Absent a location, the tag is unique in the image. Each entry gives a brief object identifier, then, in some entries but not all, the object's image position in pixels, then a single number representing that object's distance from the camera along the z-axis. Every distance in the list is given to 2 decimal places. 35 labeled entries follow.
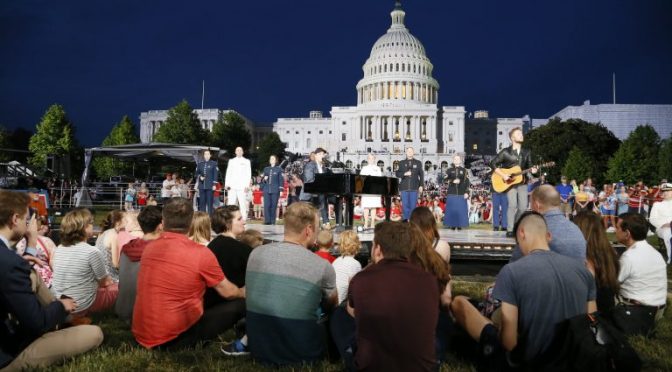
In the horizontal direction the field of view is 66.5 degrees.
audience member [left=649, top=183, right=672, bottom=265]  10.68
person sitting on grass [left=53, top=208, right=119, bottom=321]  5.18
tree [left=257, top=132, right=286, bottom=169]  95.00
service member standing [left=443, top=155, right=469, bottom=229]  12.85
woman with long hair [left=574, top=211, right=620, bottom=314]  4.74
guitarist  10.38
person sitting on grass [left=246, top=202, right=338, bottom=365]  3.93
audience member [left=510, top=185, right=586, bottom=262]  4.76
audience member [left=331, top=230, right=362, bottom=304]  5.48
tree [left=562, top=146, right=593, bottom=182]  58.72
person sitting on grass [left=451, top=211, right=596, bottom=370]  3.45
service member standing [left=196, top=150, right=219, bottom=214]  14.34
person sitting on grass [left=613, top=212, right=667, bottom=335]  5.02
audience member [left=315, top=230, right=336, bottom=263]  5.88
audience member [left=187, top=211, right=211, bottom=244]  5.73
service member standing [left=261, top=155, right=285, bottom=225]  13.75
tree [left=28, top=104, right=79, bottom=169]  50.09
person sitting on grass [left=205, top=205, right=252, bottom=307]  4.99
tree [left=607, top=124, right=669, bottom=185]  56.91
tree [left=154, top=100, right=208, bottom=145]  61.53
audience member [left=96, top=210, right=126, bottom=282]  6.75
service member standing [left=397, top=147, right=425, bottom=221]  12.82
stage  8.95
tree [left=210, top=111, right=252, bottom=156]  76.44
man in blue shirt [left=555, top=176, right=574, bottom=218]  19.56
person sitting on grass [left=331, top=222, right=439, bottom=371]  3.19
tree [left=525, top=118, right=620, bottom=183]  64.12
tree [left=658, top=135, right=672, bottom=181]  56.00
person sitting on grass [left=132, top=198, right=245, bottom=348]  4.19
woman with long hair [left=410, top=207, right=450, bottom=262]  4.77
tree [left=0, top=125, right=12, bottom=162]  52.66
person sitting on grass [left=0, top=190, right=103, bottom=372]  3.37
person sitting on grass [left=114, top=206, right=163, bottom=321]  5.48
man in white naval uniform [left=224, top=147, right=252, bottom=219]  13.10
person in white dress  13.62
